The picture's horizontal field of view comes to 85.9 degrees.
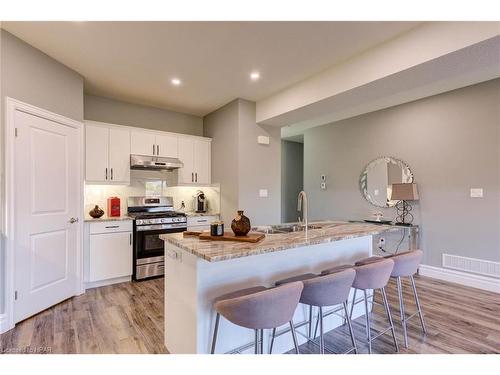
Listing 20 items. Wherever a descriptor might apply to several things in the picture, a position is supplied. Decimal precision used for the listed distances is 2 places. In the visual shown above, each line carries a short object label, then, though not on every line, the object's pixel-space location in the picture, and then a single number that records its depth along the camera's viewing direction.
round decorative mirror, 4.42
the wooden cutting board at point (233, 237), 1.99
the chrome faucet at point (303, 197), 2.38
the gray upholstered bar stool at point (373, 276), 2.03
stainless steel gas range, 3.83
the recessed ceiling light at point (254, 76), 3.32
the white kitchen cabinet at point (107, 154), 3.68
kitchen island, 1.79
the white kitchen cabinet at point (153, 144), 4.10
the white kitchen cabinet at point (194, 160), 4.54
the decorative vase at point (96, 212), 3.75
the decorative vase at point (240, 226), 2.14
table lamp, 4.10
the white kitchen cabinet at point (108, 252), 3.53
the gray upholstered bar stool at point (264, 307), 1.46
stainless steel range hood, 4.00
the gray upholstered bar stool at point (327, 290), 1.75
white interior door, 2.62
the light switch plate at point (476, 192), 3.62
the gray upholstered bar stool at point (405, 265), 2.31
